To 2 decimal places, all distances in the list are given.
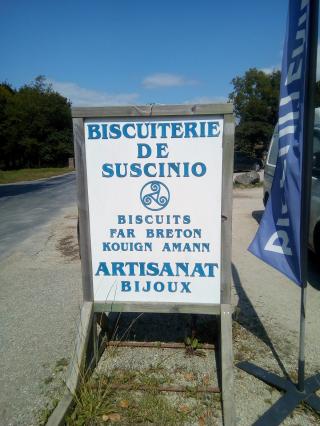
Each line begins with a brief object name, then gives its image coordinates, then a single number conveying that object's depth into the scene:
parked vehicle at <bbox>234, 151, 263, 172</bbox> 24.14
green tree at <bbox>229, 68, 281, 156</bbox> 47.91
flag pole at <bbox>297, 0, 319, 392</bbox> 2.28
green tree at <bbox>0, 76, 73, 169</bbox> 52.22
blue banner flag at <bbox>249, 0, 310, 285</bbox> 2.38
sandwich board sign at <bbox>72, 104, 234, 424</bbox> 2.71
